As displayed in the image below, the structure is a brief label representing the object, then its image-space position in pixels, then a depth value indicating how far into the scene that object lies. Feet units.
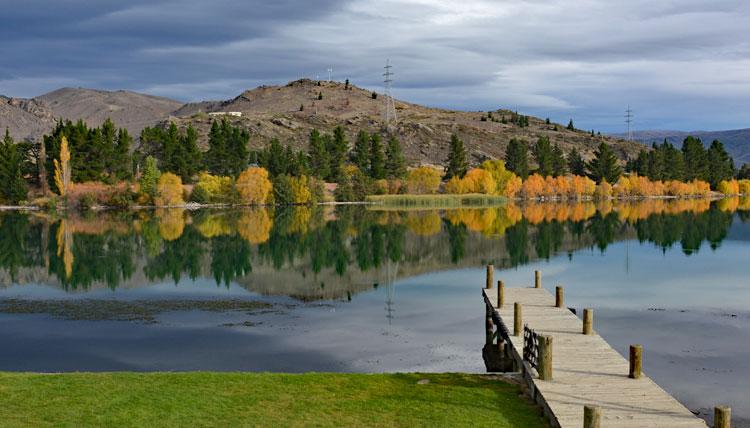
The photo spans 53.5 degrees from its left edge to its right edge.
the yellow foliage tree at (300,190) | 564.30
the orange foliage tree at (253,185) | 552.41
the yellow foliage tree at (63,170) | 502.79
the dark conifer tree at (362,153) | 642.22
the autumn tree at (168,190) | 515.50
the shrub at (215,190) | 541.34
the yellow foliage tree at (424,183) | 625.82
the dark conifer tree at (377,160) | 638.94
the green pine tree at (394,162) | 645.10
